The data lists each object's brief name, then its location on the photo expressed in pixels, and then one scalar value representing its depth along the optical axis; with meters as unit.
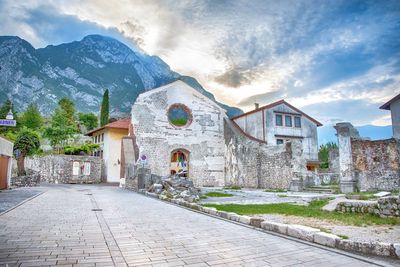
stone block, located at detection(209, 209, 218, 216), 8.16
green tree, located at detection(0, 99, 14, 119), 48.50
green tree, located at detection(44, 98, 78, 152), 36.29
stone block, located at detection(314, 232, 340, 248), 4.71
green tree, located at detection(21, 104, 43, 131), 47.03
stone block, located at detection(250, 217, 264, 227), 6.36
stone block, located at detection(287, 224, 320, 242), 5.10
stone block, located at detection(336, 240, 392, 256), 4.16
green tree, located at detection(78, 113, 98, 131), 53.12
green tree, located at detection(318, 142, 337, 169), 51.83
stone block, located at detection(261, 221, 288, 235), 5.68
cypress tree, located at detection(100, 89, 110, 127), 45.00
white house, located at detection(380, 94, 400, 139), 24.53
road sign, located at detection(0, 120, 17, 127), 9.23
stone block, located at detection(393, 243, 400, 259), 4.02
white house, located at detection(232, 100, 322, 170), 30.81
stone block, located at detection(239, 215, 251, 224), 6.70
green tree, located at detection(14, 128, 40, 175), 22.11
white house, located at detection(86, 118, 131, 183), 29.38
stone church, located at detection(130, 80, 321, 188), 22.48
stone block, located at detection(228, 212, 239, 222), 7.17
